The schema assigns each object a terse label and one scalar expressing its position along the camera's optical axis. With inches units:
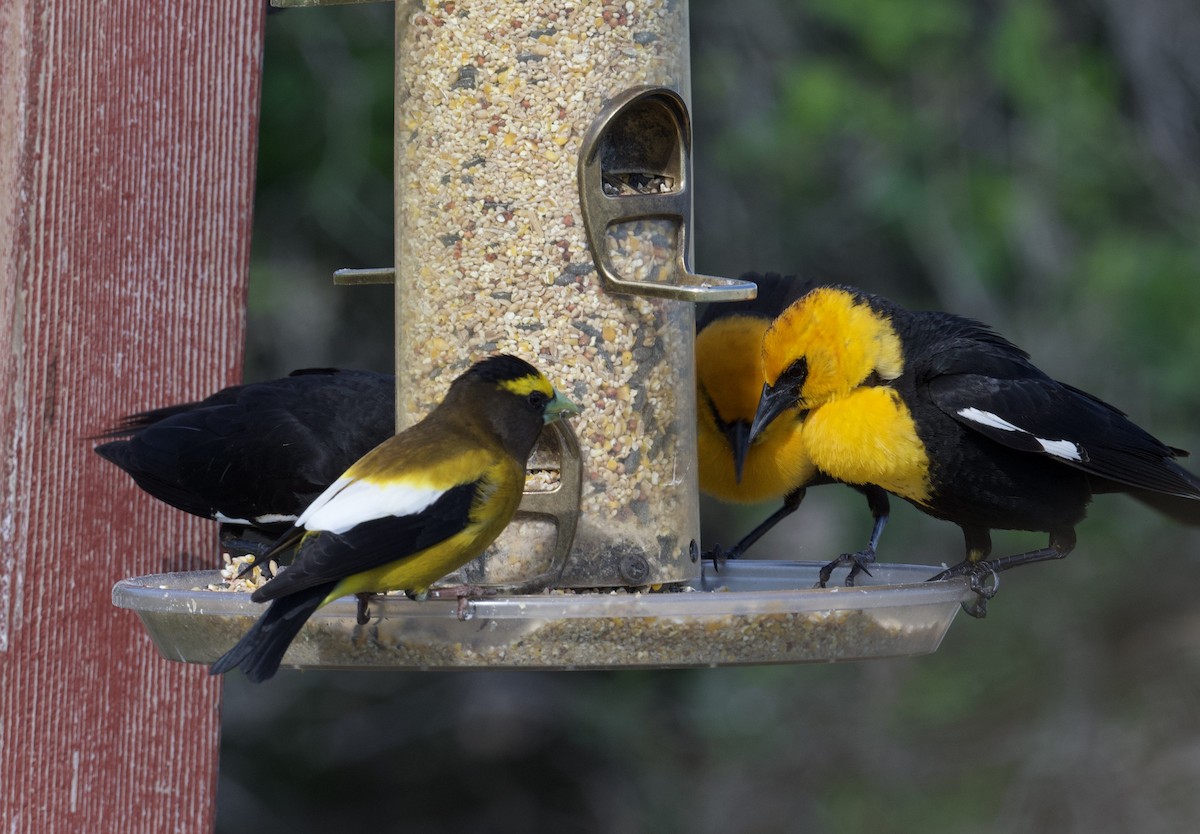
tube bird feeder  231.3
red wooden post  184.7
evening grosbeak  189.8
